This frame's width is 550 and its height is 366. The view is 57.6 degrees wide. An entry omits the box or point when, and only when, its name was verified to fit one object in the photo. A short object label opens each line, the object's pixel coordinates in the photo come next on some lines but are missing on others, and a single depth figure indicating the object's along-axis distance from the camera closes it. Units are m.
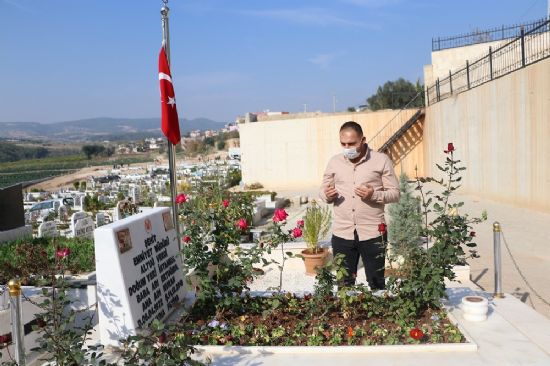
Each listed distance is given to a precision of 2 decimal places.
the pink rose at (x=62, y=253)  2.87
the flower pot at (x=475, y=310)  3.43
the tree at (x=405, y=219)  6.52
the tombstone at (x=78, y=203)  17.48
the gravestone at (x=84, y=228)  8.50
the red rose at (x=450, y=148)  3.28
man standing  3.64
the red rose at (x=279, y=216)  3.59
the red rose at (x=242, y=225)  3.57
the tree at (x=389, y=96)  40.81
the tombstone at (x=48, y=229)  8.59
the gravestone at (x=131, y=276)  3.11
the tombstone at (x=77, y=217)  8.77
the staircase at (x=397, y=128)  22.73
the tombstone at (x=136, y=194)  18.25
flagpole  4.55
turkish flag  5.10
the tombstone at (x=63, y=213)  14.73
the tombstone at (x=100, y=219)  10.79
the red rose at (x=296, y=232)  3.66
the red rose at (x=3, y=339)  2.48
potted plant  6.57
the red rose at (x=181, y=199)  4.12
